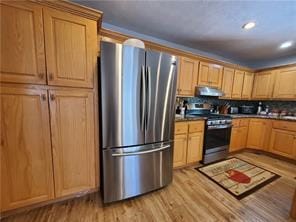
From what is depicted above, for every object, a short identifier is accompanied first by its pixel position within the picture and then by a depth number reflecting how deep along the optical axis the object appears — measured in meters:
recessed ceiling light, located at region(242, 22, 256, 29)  2.00
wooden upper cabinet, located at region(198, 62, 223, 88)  2.75
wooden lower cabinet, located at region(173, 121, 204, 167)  2.29
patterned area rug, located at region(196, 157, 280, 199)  1.95
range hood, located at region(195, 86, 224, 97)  2.71
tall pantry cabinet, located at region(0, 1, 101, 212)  1.25
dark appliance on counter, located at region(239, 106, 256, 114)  3.68
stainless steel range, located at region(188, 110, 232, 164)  2.55
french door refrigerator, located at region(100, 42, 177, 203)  1.46
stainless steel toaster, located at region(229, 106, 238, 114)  3.62
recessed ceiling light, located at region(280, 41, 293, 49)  2.63
